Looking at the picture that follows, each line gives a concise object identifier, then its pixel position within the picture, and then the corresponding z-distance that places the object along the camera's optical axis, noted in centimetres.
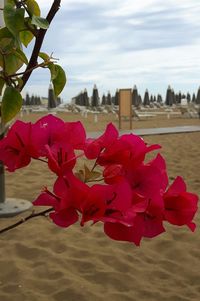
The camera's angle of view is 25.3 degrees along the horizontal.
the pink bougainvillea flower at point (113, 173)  68
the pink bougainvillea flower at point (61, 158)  66
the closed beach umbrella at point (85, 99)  2855
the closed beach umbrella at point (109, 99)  3478
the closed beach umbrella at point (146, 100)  3424
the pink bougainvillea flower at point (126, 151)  71
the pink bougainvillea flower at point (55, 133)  74
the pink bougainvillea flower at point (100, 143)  74
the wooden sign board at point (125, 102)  1412
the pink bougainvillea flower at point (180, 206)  66
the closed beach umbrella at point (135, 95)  2834
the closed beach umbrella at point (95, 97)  2499
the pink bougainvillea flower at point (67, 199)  63
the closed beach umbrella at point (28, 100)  3466
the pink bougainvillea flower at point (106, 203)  61
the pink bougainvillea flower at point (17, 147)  73
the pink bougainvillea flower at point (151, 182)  66
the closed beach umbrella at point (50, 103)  1931
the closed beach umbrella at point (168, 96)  3131
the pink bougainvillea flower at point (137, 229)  62
